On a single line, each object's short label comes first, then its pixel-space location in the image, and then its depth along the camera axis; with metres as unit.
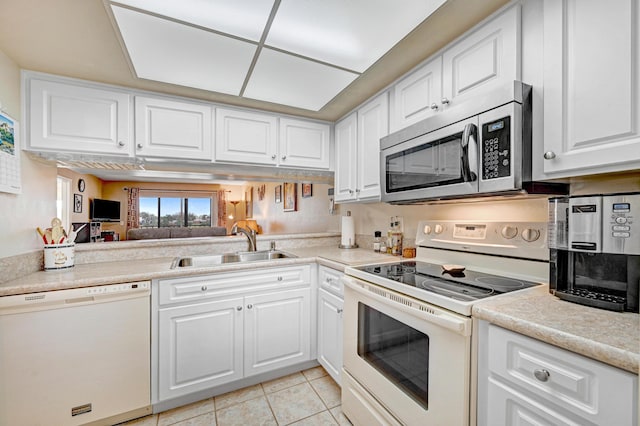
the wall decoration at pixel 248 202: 7.53
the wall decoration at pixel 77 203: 5.39
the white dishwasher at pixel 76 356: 1.36
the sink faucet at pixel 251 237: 2.46
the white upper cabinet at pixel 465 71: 1.13
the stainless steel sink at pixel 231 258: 2.22
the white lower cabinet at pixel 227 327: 1.67
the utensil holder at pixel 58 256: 1.69
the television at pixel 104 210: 6.25
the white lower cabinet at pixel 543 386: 0.66
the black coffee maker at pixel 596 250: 0.86
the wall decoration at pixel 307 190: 3.46
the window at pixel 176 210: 7.44
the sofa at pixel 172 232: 4.56
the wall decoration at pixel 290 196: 3.93
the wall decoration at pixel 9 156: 1.43
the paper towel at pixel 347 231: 2.56
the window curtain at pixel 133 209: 7.34
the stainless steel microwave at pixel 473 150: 1.06
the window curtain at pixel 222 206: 8.11
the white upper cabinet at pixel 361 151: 1.92
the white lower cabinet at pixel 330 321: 1.82
